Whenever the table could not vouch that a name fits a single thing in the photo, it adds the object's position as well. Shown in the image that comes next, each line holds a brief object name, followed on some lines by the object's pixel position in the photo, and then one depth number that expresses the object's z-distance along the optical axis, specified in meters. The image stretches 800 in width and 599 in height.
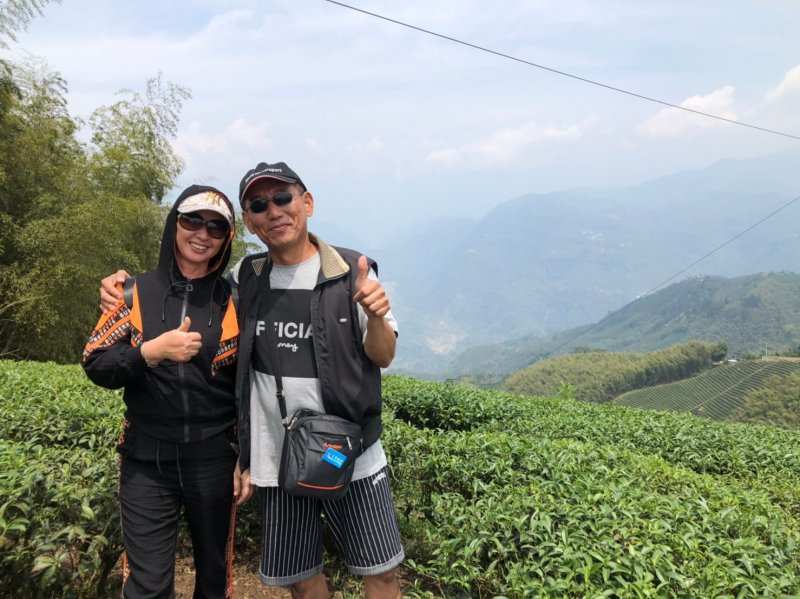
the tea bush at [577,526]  1.99
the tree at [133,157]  15.30
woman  2.03
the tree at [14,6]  11.47
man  2.01
